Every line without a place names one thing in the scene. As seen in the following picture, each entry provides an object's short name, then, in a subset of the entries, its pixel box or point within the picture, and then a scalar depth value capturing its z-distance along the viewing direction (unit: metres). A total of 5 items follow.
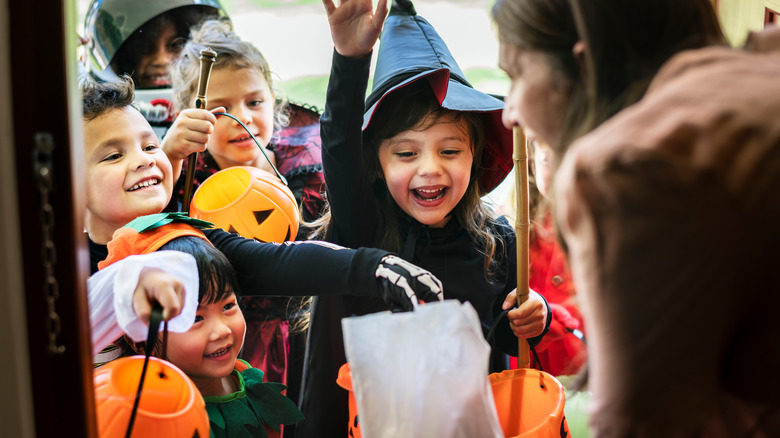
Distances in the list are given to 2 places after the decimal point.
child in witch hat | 1.44
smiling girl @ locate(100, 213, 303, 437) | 1.29
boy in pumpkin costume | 1.35
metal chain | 0.92
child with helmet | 1.66
